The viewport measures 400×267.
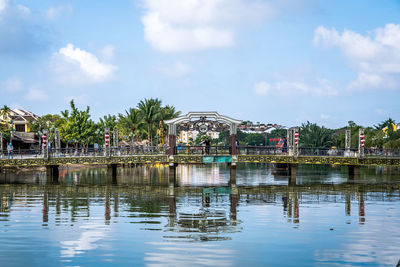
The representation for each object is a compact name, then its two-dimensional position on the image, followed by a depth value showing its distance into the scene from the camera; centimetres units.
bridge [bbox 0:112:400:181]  4481
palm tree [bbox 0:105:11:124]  9138
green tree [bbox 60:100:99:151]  8206
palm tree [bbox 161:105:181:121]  8527
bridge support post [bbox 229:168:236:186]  4559
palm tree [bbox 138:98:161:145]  8425
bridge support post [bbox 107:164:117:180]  4703
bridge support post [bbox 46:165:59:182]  4781
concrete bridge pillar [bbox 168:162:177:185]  4456
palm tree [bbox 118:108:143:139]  8650
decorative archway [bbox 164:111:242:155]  4450
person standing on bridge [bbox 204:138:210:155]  4550
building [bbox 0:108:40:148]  8344
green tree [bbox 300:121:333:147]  10006
